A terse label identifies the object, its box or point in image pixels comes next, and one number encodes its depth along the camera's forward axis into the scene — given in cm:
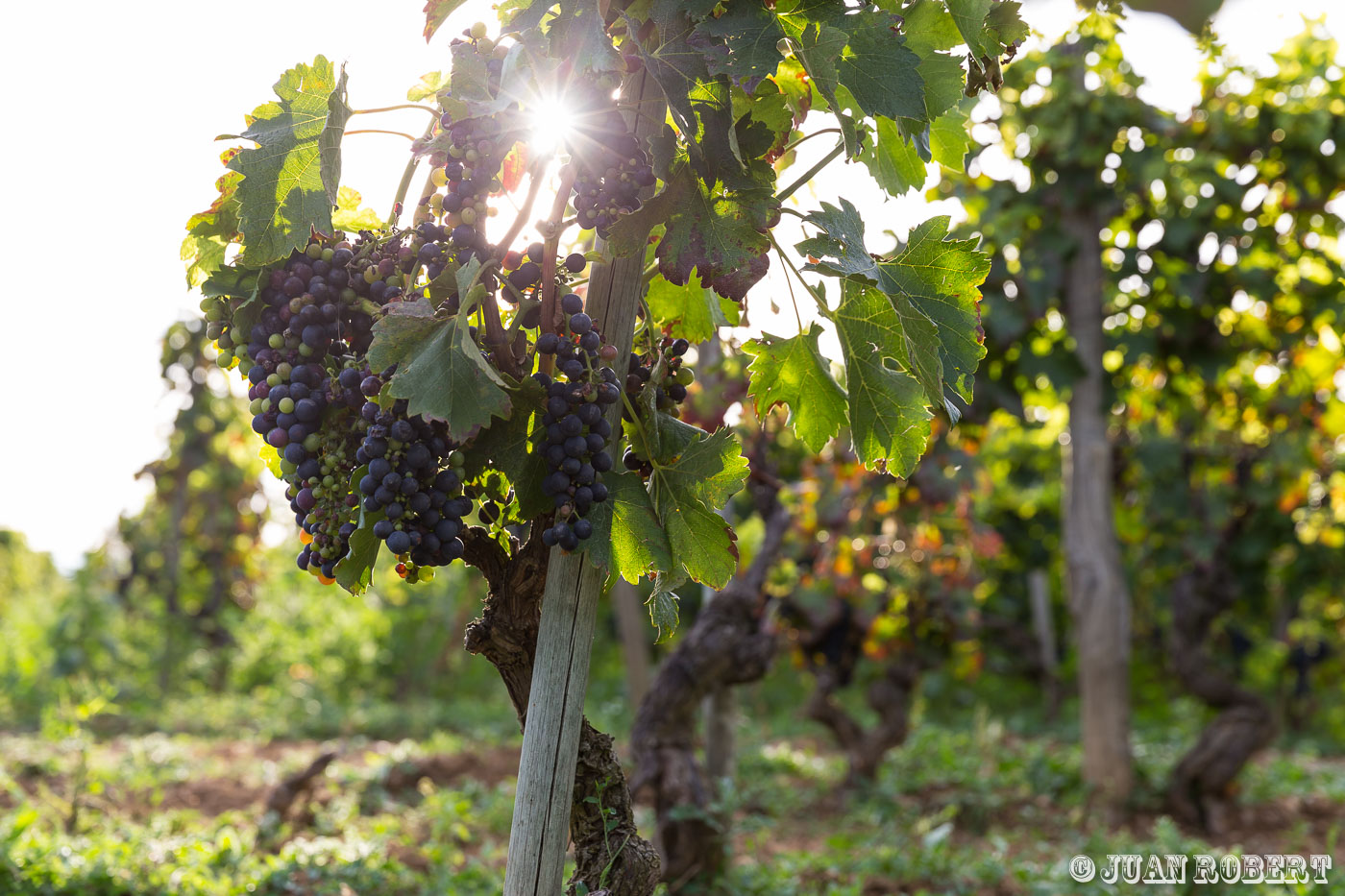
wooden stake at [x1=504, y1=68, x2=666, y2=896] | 154
